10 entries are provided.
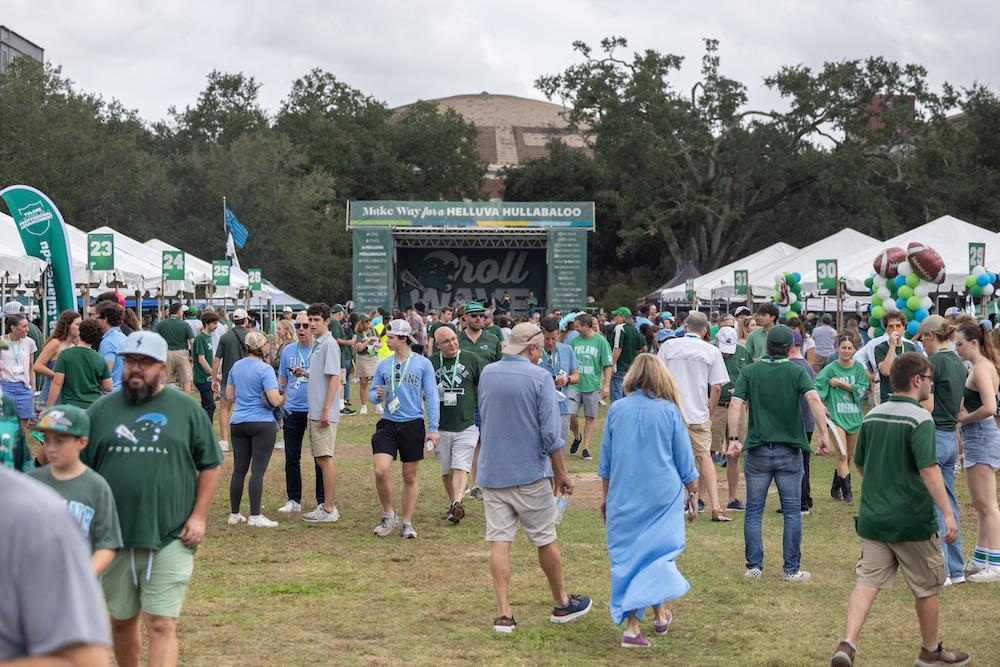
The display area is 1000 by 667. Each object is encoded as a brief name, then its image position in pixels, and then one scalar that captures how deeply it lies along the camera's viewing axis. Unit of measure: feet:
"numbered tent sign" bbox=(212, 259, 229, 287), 91.56
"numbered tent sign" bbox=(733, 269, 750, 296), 96.40
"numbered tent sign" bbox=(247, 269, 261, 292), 107.65
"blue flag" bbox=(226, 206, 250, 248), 117.80
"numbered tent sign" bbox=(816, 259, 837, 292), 75.97
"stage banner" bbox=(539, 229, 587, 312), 148.56
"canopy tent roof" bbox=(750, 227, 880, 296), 94.84
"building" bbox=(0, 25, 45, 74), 244.63
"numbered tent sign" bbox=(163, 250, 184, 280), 76.18
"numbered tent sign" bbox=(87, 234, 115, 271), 62.59
